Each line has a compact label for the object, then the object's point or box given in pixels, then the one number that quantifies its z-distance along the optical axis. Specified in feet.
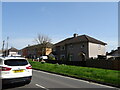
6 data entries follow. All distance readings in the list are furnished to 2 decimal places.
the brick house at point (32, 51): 129.38
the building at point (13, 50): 224.27
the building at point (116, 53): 91.88
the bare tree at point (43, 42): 121.86
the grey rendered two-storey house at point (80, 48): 82.21
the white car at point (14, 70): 17.68
